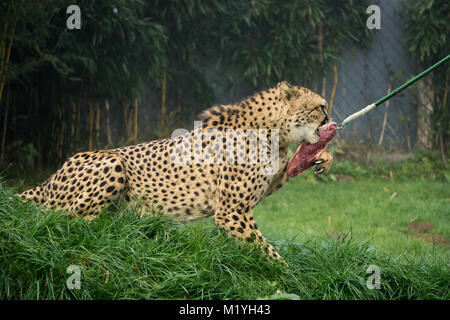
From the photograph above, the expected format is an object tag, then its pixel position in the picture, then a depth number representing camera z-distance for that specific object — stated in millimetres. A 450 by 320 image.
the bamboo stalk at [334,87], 8328
